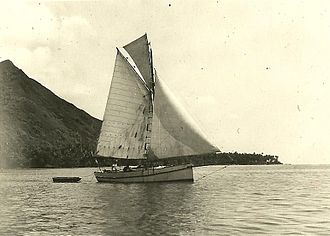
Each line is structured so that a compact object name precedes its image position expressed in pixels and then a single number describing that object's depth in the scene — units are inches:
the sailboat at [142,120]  2247.8
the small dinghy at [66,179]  3016.0
